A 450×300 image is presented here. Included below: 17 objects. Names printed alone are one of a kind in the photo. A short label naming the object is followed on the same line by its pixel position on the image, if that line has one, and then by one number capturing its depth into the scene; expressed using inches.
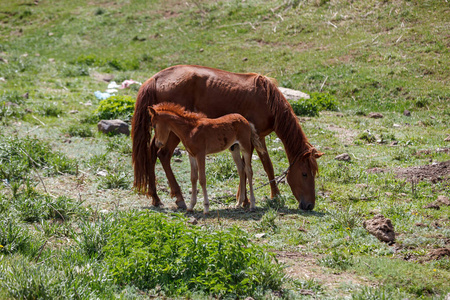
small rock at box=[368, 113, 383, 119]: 1136.2
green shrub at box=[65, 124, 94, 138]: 953.5
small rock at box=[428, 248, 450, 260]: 470.3
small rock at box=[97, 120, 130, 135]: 952.9
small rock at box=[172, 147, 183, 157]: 858.1
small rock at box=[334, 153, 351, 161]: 843.7
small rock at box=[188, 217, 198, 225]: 552.5
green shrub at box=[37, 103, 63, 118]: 1077.8
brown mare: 655.8
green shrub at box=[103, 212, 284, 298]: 400.2
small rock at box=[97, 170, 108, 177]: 755.4
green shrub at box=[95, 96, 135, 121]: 1043.3
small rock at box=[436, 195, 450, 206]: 627.8
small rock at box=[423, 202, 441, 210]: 617.0
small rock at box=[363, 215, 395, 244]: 516.4
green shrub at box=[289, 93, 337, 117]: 1144.8
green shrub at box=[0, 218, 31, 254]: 453.5
